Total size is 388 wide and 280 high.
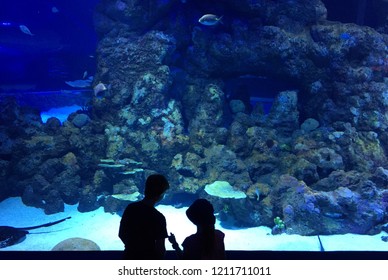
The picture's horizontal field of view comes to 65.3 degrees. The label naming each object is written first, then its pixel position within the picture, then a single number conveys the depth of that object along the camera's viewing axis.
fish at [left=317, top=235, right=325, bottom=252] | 5.38
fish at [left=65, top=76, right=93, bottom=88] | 10.54
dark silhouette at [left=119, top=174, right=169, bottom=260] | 2.48
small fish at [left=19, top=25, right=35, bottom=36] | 10.51
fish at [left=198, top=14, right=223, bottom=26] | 7.93
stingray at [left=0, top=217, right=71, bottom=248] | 5.32
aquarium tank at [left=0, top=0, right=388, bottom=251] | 6.14
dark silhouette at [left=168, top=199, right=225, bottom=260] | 2.39
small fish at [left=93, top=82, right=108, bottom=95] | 9.03
